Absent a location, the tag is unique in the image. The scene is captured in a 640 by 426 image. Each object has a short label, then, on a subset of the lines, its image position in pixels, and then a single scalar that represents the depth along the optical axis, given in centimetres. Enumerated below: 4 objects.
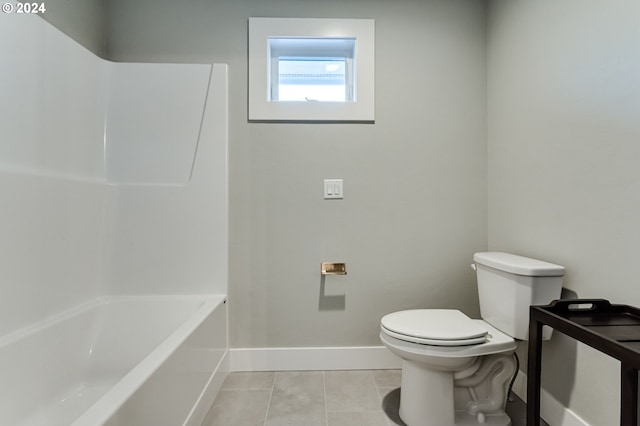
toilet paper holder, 181
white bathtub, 92
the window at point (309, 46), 181
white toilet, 123
